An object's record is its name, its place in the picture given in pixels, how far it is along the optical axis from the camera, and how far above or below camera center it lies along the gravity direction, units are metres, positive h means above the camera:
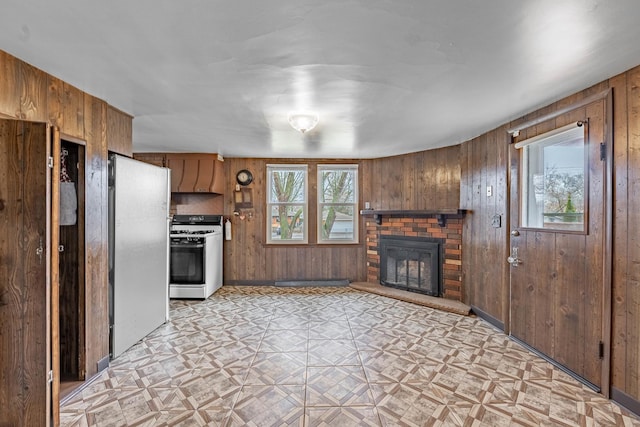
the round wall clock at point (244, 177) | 5.21 +0.60
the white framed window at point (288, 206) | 5.34 +0.11
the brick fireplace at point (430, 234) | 4.27 -0.34
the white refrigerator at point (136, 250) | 2.66 -0.39
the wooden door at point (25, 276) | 1.66 -0.37
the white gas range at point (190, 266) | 4.38 -0.80
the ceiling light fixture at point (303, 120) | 2.85 +0.88
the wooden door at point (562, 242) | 2.22 -0.24
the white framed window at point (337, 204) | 5.36 +0.14
